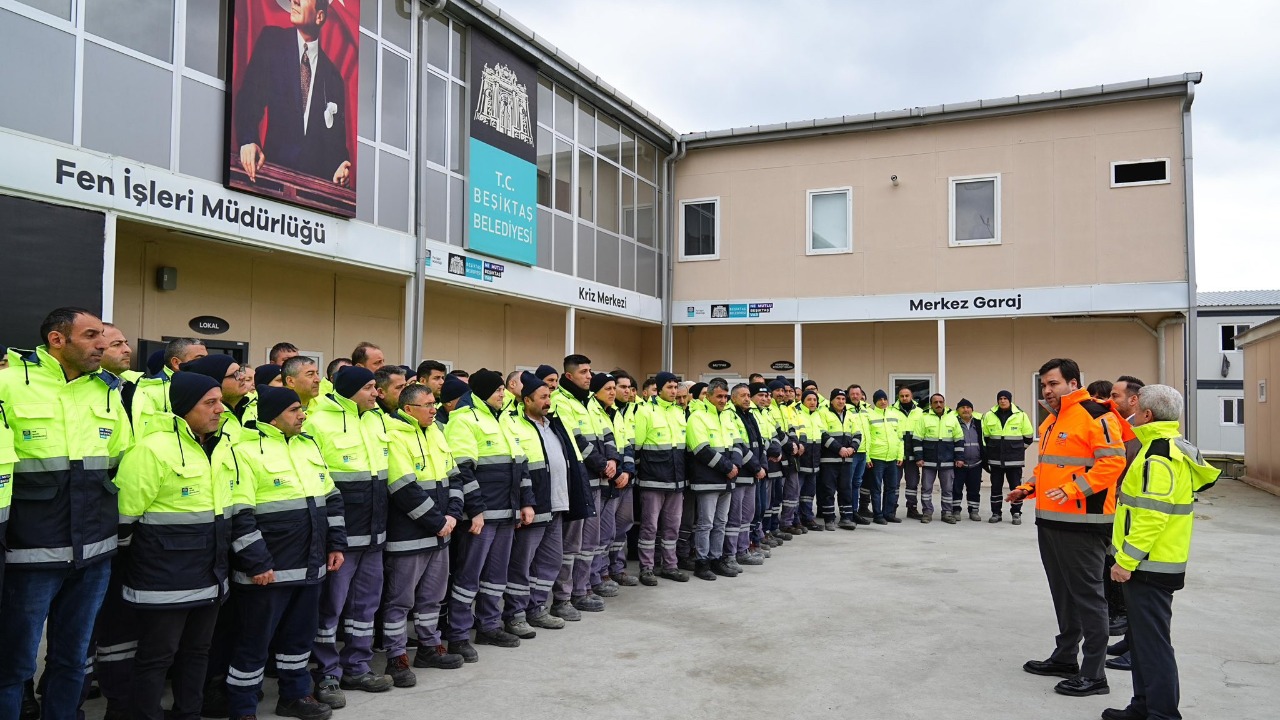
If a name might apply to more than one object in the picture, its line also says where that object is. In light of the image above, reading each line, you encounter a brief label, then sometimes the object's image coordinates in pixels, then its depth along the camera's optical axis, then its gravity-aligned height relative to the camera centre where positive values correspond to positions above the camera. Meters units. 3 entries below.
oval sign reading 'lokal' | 9.97 +0.72
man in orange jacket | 5.23 -0.77
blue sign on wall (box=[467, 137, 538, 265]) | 13.08 +2.96
